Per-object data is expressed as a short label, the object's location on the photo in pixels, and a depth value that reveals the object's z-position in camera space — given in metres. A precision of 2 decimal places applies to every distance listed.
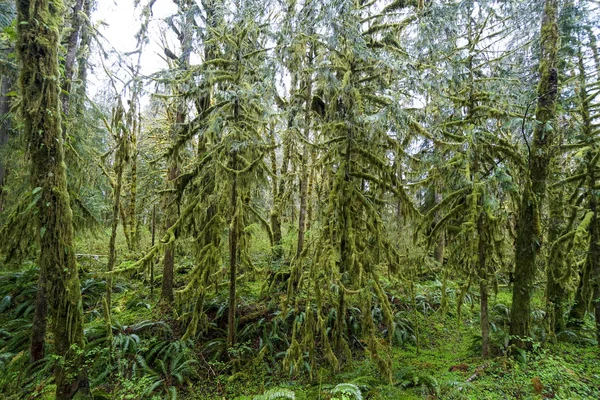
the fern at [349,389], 3.85
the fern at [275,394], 3.99
